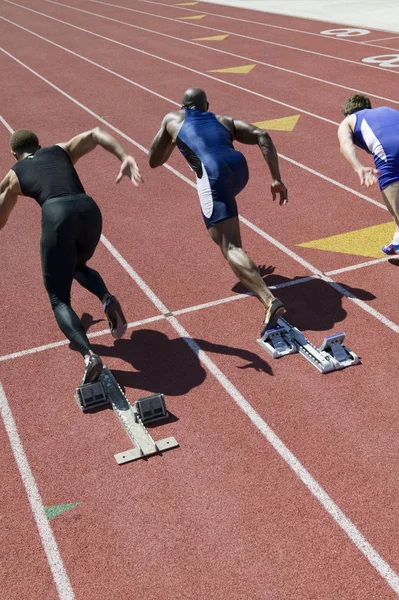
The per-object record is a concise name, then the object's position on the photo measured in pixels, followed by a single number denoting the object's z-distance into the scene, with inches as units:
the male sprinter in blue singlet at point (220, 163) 236.2
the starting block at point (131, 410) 186.7
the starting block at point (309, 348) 215.8
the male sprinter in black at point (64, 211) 208.1
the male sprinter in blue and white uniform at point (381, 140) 255.6
